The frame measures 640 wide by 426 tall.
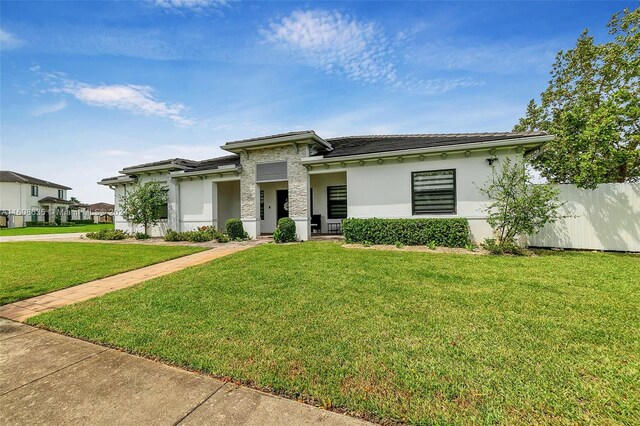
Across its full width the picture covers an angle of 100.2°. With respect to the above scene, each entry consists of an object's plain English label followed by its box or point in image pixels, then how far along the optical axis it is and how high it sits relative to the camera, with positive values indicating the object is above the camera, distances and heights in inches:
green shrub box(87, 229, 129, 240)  587.7 -39.8
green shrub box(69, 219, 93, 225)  1608.5 -29.7
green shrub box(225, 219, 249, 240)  490.9 -25.7
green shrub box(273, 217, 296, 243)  438.4 -26.6
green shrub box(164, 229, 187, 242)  518.8 -38.0
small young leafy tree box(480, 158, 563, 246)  309.0 +11.3
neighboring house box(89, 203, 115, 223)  1924.2 +38.1
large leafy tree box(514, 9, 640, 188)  363.9 +161.7
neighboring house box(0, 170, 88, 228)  1436.0 +100.0
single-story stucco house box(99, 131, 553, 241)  372.2 +65.8
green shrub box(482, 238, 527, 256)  308.0 -40.3
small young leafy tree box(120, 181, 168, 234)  565.0 +28.3
